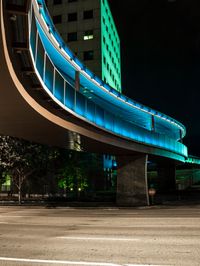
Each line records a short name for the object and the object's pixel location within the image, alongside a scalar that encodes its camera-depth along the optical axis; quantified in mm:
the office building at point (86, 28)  68188
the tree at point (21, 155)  35594
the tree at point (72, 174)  42156
